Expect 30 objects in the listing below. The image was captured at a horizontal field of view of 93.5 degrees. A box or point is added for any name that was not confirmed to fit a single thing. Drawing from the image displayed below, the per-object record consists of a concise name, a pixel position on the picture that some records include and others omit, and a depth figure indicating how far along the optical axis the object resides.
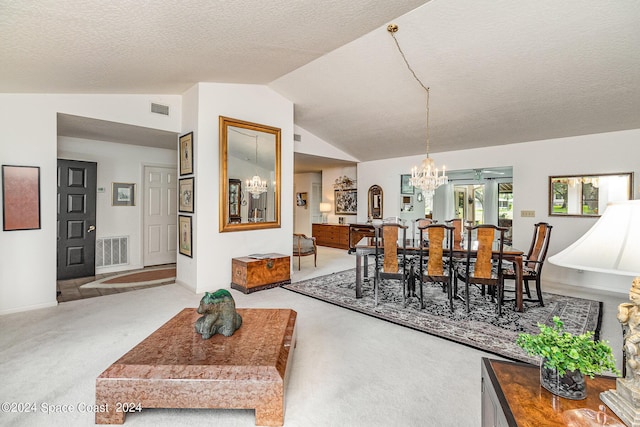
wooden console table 1.02
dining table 3.53
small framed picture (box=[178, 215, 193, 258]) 4.58
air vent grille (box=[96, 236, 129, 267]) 5.62
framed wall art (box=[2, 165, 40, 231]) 3.48
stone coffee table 1.74
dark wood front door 5.12
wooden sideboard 8.84
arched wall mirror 8.07
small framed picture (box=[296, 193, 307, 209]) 10.70
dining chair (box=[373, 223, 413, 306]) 3.79
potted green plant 1.06
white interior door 6.22
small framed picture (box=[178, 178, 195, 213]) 4.53
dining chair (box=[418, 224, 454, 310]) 3.59
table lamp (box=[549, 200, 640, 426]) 0.95
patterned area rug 2.89
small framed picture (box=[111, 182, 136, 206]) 5.77
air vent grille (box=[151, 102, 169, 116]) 4.60
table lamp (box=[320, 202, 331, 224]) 9.44
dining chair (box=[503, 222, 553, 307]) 3.77
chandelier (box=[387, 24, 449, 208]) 4.23
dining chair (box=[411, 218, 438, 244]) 5.44
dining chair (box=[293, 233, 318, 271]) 6.03
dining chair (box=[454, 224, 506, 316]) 3.43
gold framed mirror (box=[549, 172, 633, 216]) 4.65
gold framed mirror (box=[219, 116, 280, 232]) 4.57
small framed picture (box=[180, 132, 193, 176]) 4.55
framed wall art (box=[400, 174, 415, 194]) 7.67
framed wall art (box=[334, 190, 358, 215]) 8.84
